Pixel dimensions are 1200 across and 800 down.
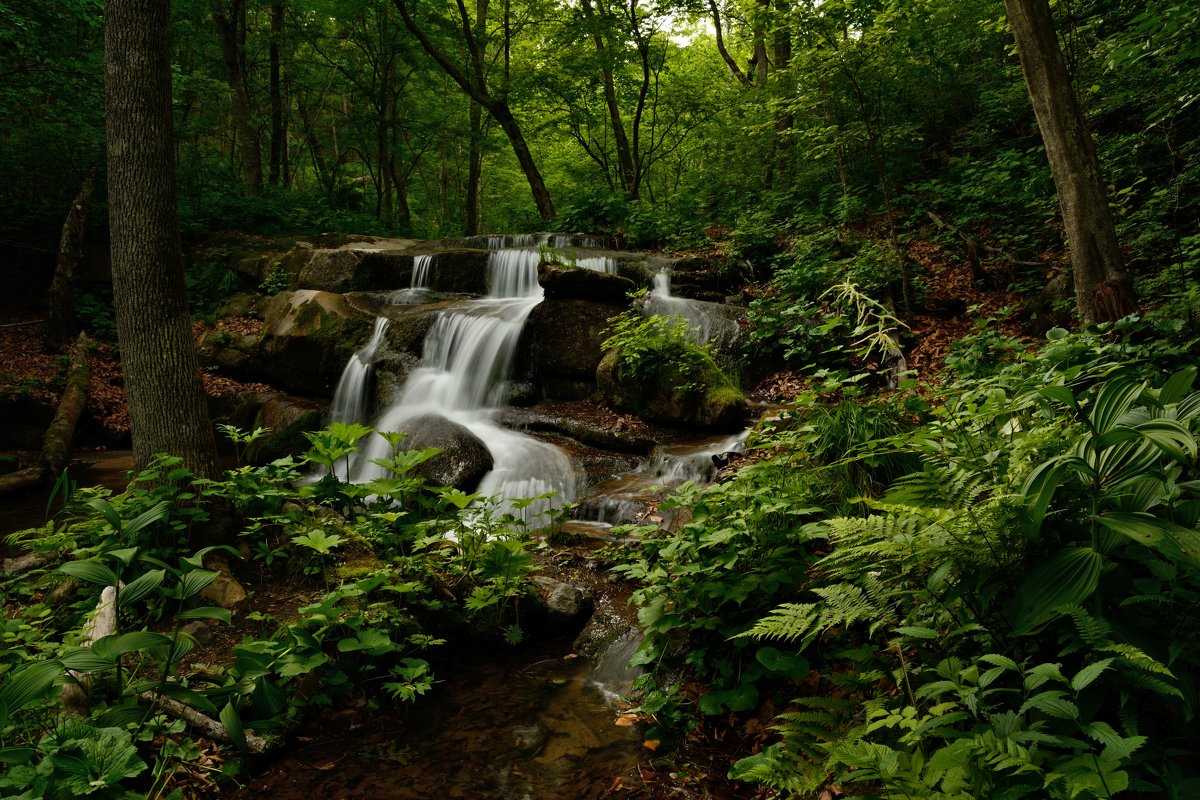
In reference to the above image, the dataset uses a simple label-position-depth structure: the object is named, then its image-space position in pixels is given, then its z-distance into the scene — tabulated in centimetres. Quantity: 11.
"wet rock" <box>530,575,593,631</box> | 444
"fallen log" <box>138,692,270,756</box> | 295
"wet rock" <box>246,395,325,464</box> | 930
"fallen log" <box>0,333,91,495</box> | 789
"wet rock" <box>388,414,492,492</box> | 704
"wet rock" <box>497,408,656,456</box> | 771
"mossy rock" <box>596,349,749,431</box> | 766
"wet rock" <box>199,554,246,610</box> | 413
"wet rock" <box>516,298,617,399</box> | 961
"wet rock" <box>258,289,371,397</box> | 1045
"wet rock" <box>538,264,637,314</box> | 991
